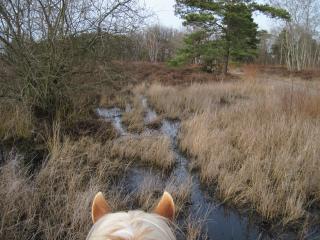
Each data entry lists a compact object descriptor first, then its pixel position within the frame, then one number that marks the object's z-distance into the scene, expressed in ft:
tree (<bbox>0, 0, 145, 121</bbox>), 16.40
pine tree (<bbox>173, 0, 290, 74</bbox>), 47.14
